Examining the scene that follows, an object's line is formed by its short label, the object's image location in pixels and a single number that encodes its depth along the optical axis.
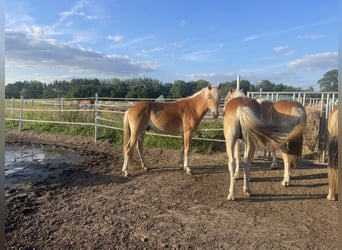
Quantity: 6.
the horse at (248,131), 2.94
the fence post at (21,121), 9.40
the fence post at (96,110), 7.57
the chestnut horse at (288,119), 3.73
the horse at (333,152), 3.10
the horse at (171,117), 4.54
